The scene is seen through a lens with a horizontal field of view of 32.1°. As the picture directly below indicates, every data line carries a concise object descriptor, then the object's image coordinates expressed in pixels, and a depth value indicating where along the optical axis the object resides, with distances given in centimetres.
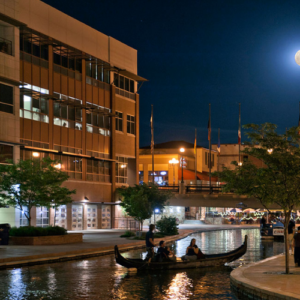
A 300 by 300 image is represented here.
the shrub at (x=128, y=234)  4072
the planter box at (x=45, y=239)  3231
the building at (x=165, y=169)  8869
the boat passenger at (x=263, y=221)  4446
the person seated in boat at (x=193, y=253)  2213
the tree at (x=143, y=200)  4181
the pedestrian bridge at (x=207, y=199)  5875
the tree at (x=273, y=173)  1795
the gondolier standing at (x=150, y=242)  2188
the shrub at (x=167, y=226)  4569
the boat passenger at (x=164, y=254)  2150
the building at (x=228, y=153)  10869
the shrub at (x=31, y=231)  3312
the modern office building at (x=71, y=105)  4106
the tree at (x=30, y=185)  3378
